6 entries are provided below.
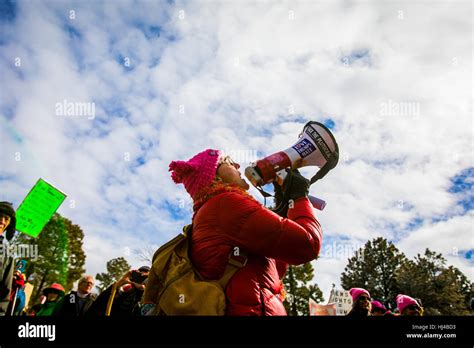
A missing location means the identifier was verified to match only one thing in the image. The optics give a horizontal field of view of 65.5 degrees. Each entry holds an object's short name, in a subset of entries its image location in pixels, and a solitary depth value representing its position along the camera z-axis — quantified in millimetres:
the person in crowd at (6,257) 3492
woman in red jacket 2047
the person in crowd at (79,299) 5977
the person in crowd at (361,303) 6410
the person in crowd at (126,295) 3907
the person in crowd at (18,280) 5440
